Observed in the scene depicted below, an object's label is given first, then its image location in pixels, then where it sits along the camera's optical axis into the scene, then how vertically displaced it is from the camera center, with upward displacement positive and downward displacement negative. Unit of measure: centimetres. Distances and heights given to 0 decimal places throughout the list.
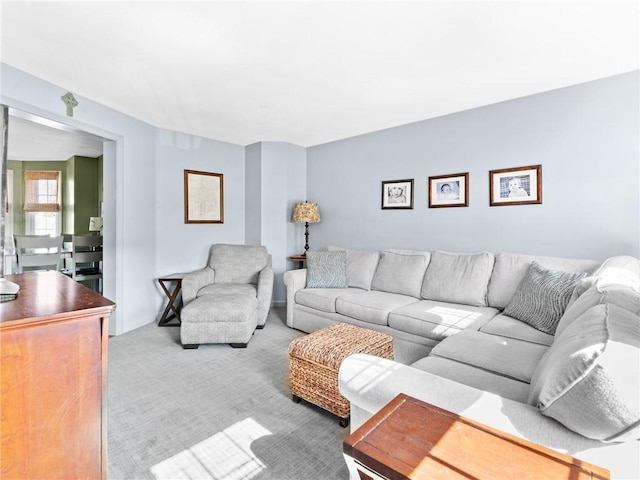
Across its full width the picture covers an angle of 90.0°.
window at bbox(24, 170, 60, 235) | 659 +85
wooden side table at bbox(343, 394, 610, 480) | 69 -50
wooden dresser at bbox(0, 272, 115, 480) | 97 -49
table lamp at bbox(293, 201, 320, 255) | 440 +34
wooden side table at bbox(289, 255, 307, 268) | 439 -29
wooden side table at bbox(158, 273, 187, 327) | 379 -74
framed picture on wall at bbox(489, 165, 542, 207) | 293 +50
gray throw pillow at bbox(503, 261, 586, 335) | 215 -43
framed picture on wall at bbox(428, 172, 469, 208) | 336 +52
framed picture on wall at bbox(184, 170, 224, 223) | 430 +56
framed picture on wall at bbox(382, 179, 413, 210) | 379 +53
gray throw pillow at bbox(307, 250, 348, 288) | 375 -38
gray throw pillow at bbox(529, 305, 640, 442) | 77 -37
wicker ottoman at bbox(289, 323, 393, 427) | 197 -80
